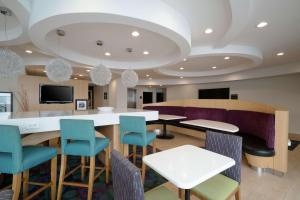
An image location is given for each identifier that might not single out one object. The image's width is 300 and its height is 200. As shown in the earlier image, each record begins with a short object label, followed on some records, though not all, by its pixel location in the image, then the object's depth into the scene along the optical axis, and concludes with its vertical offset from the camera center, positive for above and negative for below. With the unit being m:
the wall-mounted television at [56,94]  5.52 +0.18
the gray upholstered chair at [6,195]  0.77 -0.53
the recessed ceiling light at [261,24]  2.44 +1.28
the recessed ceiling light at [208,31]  2.74 +1.32
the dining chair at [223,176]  1.27 -0.81
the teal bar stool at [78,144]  1.69 -0.53
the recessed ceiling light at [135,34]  2.85 +1.31
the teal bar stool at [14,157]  1.31 -0.57
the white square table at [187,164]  1.03 -0.57
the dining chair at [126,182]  0.83 -0.52
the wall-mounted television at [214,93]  6.96 +0.27
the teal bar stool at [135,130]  2.13 -0.48
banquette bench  2.48 -0.56
